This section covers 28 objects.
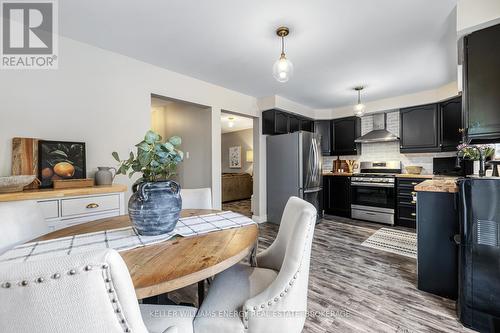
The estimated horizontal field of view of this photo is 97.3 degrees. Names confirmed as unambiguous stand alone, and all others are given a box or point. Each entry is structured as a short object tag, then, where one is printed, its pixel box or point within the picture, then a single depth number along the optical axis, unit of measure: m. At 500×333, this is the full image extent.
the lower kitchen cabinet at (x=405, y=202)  3.74
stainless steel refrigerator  3.88
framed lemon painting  2.05
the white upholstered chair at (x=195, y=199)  2.09
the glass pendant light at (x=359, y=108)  3.67
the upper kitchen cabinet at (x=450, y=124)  3.58
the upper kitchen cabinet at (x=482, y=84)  1.48
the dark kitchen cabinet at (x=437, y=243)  1.80
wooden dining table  0.79
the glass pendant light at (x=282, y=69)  1.93
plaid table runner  0.97
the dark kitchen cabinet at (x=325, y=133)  5.17
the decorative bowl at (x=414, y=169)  4.10
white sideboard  1.73
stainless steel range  3.97
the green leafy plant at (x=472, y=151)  1.90
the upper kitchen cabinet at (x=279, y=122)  4.18
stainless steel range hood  4.26
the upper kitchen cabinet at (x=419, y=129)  3.85
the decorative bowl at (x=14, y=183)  1.69
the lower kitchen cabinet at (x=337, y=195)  4.52
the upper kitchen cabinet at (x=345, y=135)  4.80
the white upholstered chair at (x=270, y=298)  0.95
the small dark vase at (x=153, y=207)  1.15
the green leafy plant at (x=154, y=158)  1.16
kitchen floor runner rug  2.80
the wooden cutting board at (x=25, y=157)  1.94
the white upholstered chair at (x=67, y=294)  0.44
